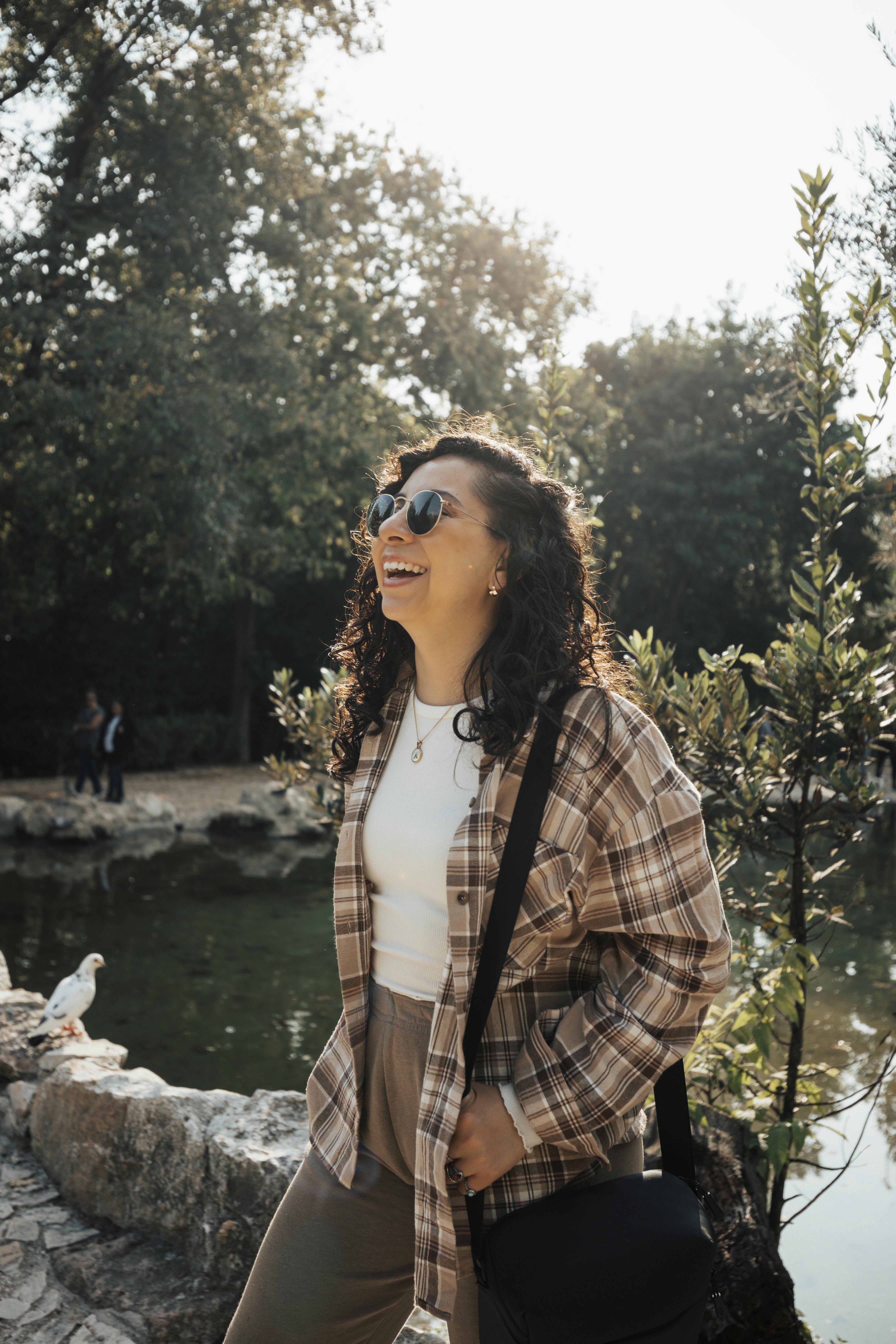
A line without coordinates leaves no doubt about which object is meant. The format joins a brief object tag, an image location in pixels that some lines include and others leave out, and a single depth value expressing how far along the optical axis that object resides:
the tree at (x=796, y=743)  2.90
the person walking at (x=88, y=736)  16.14
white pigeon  4.56
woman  1.51
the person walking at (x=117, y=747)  15.16
